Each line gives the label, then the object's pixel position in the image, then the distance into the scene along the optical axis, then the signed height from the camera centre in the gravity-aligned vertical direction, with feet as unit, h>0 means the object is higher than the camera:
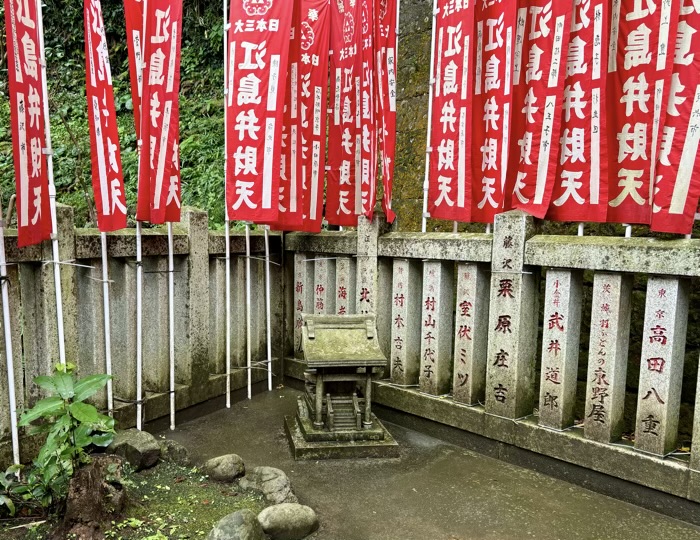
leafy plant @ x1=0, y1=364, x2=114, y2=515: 12.37 -5.55
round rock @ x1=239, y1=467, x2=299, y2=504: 14.25 -7.69
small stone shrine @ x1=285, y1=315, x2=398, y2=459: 17.66 -6.37
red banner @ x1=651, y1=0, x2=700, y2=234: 13.52 +2.42
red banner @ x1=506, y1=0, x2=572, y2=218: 15.97 +4.07
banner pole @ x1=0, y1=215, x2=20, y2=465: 14.07 -4.03
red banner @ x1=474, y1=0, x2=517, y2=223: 17.04 +4.11
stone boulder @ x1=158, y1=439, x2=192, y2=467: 16.29 -7.62
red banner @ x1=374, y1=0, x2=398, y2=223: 20.04 +5.94
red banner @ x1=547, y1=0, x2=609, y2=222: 15.26 +3.21
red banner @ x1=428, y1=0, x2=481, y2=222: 17.93 +4.00
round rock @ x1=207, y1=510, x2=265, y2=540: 11.28 -6.98
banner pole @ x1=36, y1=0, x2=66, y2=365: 14.69 -0.03
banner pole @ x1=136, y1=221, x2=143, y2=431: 18.40 -3.95
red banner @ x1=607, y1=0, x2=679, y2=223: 14.02 +3.74
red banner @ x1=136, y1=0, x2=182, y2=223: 17.84 +4.02
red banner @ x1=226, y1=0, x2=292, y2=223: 19.06 +4.43
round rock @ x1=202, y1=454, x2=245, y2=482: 15.24 -7.57
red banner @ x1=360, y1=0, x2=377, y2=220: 20.71 +4.11
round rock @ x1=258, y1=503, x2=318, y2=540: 12.53 -7.58
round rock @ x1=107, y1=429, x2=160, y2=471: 15.38 -7.10
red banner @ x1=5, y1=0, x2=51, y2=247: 13.47 +2.78
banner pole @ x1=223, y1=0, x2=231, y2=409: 21.66 -3.93
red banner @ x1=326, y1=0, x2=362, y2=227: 21.75 +4.42
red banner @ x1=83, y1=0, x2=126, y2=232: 16.30 +3.03
